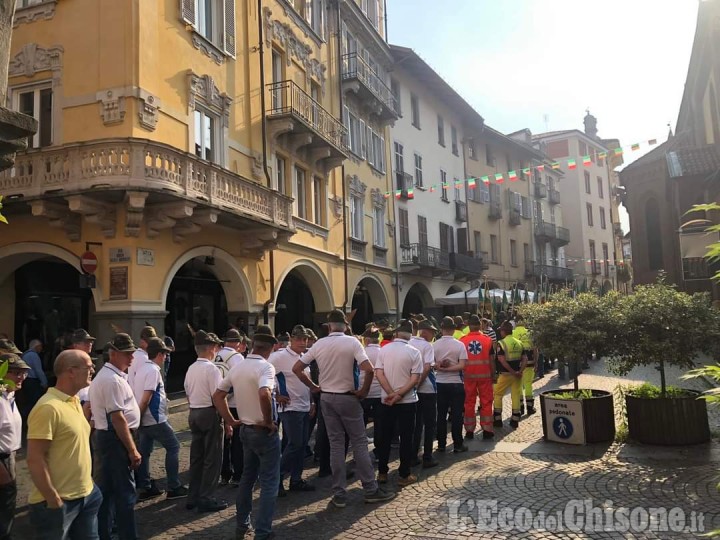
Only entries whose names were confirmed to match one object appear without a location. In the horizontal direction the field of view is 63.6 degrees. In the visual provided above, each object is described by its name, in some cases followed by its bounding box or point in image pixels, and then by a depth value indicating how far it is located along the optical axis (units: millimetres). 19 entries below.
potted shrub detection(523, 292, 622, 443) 8211
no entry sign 11555
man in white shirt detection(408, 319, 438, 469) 7613
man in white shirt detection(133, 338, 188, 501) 6387
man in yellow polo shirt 3529
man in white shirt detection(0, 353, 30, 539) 4637
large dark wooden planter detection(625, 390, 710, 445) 7758
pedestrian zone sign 8195
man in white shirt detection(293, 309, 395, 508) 6191
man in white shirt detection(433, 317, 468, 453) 8312
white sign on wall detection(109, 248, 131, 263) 11680
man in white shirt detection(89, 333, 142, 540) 4879
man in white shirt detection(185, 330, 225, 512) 6180
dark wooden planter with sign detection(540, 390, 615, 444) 8180
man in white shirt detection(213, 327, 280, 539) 5195
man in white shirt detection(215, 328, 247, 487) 7105
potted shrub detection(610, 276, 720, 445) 7785
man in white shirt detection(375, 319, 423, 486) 6777
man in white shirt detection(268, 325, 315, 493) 6883
